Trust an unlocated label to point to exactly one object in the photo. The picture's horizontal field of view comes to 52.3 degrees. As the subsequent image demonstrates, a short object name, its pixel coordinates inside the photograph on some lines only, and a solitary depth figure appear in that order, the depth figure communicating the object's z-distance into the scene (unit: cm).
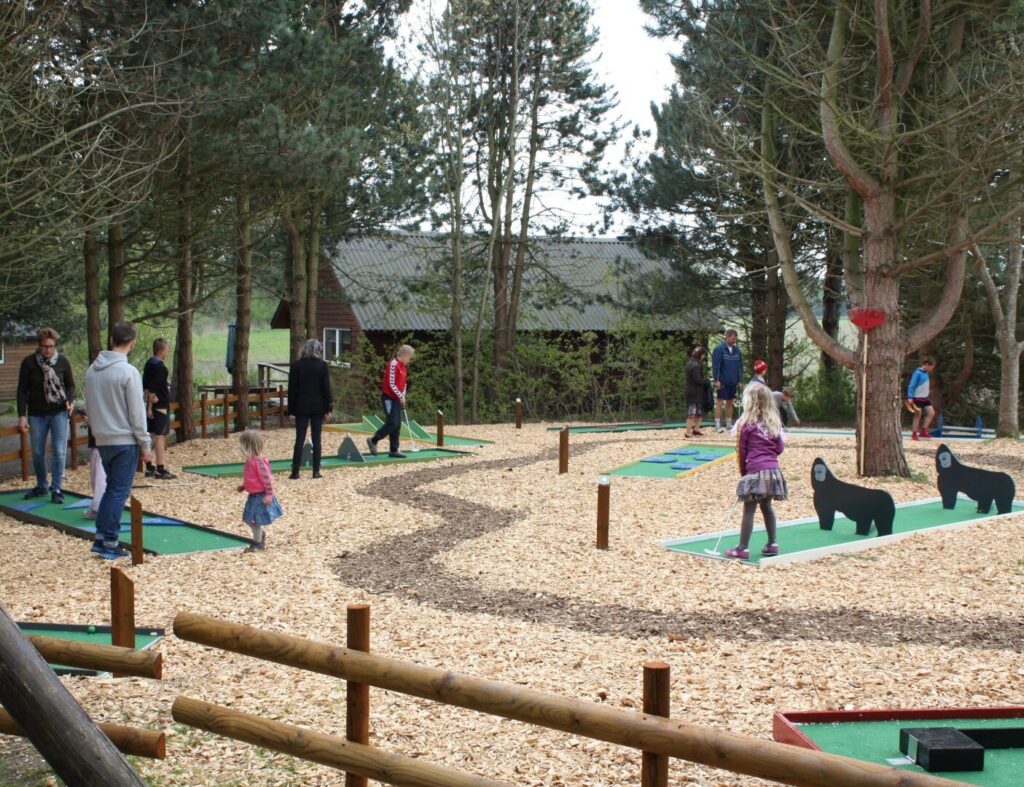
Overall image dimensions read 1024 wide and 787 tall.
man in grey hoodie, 847
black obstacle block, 430
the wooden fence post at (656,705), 346
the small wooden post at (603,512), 962
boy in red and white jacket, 1531
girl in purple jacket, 886
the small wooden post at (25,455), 1369
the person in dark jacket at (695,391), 1911
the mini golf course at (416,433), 1938
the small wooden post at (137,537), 843
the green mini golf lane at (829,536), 936
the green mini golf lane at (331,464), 1488
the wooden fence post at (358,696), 401
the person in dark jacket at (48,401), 1134
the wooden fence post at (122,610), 558
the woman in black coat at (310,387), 1325
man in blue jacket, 1925
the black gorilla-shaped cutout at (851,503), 992
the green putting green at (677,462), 1478
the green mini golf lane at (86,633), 644
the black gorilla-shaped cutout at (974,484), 1128
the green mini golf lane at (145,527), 959
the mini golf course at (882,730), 450
